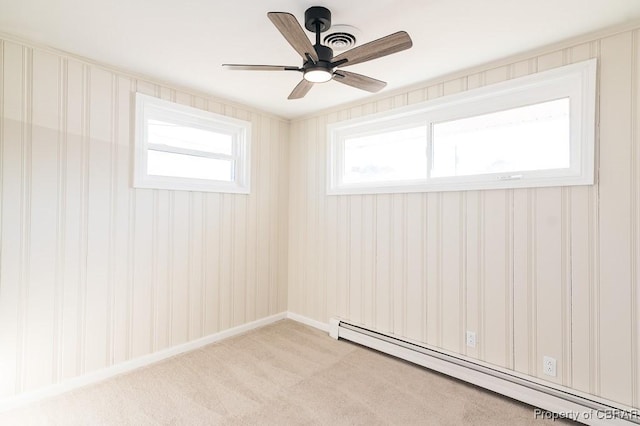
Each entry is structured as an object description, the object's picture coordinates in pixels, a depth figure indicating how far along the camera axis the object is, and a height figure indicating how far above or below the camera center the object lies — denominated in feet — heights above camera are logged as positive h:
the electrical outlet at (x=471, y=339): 8.49 -3.25
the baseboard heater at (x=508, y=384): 6.55 -3.96
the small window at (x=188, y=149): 9.25 +2.05
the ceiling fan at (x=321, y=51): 5.18 +2.87
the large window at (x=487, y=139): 7.18 +2.02
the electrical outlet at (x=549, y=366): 7.34 -3.41
